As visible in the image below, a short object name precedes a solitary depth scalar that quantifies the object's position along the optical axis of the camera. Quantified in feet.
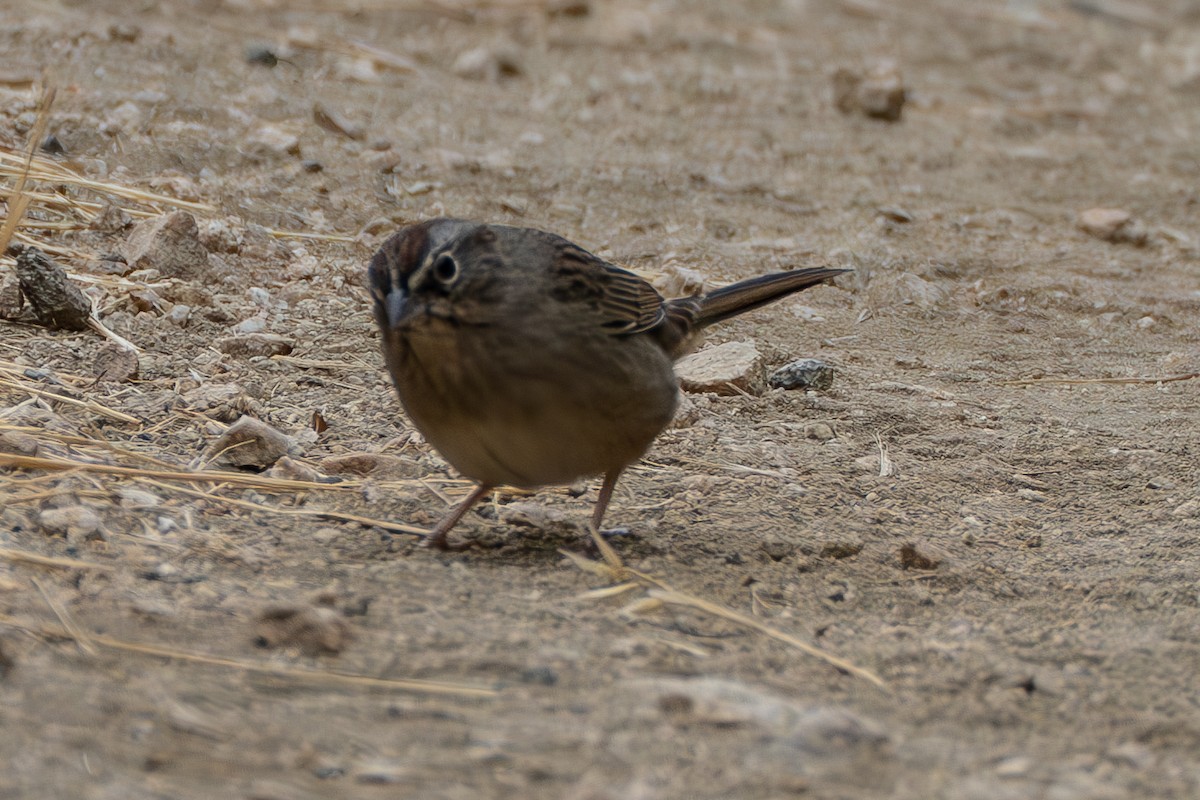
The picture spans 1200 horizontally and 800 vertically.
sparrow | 23.70
